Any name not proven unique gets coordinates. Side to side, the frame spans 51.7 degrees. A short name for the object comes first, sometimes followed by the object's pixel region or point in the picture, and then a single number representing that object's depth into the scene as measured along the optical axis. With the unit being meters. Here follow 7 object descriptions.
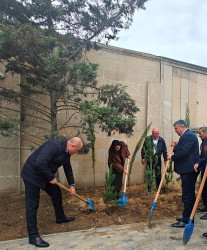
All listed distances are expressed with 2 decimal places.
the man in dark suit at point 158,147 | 5.27
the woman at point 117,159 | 4.84
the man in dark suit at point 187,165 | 3.41
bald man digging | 2.97
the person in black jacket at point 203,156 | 4.07
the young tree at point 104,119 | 3.77
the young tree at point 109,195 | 3.85
